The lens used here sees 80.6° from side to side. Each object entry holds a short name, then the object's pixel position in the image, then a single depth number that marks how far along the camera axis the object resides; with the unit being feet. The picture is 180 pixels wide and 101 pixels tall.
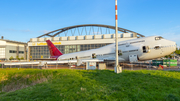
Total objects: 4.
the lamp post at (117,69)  49.95
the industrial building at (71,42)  202.26
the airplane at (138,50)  81.56
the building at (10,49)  264.11
